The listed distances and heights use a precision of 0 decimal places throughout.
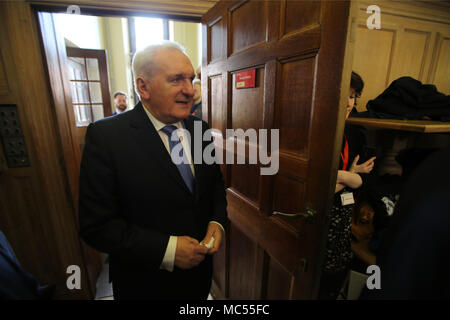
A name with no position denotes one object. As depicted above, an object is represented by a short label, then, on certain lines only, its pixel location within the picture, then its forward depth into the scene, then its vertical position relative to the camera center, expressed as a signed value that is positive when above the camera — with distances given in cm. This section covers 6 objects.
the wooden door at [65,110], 130 +1
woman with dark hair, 108 -50
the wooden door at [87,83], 280 +41
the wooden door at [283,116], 69 -2
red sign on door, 99 +16
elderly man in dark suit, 80 -32
